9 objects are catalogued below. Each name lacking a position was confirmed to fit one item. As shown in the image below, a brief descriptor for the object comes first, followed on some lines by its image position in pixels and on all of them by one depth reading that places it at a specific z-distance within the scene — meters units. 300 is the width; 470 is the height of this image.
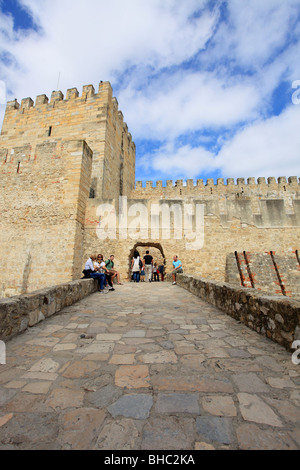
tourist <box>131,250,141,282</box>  10.26
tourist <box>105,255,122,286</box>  8.14
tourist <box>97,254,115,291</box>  7.51
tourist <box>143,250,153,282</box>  11.58
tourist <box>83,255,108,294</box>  6.64
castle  9.11
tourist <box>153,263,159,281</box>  13.13
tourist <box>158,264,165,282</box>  13.14
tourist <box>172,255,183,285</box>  9.27
